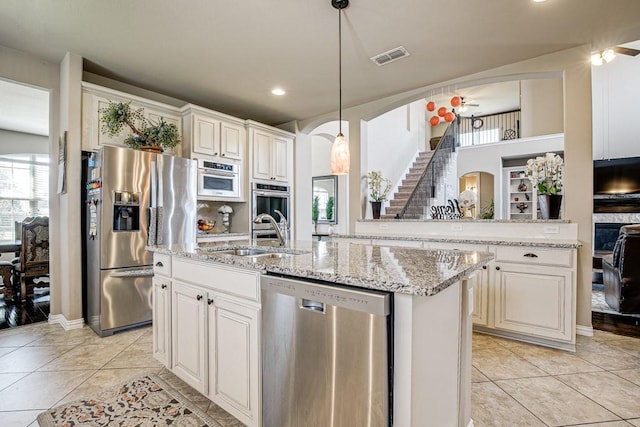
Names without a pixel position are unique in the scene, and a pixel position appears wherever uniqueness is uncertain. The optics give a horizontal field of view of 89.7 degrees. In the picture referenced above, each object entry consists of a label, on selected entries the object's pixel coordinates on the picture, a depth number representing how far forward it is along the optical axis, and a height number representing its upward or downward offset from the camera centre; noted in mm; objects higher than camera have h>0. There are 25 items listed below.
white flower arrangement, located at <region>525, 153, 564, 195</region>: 3061 +373
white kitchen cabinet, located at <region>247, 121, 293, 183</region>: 4660 +917
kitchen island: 1117 -482
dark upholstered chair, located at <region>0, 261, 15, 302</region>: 4052 -834
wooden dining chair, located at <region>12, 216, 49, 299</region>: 4066 -529
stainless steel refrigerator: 3018 -137
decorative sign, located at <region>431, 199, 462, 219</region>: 4902 +1
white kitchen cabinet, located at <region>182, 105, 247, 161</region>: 3961 +1031
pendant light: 2584 +471
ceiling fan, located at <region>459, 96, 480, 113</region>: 8266 +2822
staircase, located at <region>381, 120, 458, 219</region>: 6375 +633
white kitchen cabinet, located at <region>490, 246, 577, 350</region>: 2652 -699
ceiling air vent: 3053 +1549
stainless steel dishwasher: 1120 -558
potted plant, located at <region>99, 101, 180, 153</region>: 3268 +926
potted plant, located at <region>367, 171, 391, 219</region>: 4383 +283
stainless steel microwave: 4059 +439
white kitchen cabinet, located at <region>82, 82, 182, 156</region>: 3246 +1068
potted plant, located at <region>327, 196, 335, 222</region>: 7031 +111
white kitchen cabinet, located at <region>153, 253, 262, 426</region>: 1584 -665
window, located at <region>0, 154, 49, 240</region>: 6152 +483
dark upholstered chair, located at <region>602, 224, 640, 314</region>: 3053 -569
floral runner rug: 1776 -1153
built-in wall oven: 4641 +158
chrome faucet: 2236 -117
